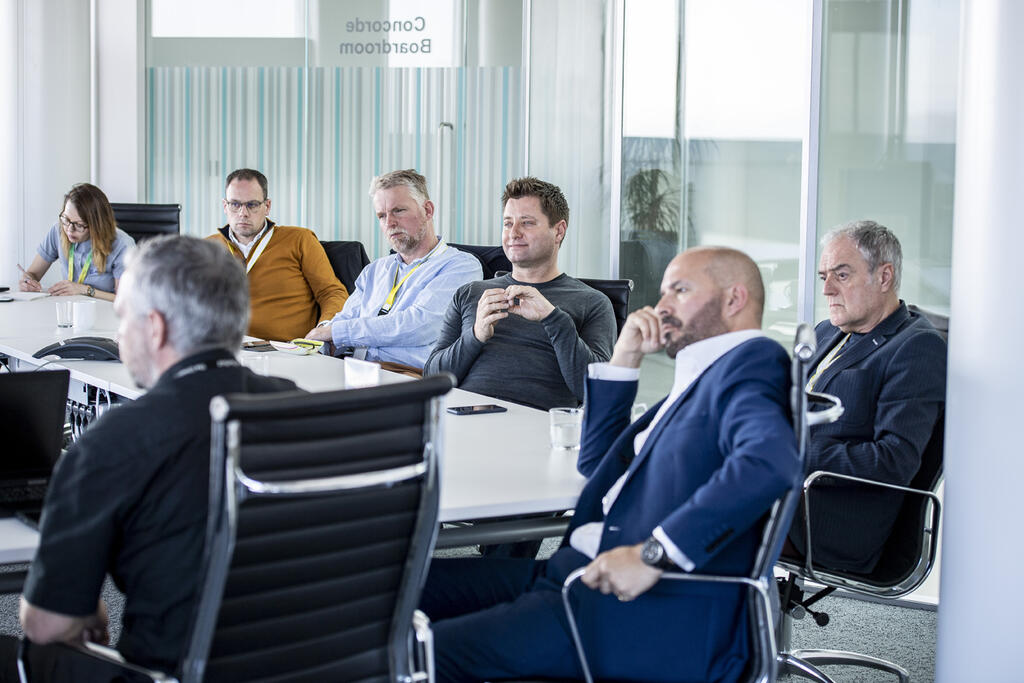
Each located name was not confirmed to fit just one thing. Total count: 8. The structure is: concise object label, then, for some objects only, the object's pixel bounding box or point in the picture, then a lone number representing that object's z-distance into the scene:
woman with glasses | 5.86
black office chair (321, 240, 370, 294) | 5.59
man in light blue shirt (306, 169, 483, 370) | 4.43
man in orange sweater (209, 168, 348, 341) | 5.43
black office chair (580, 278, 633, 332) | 4.25
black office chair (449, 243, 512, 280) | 4.73
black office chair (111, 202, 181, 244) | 6.42
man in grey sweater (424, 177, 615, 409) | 3.71
